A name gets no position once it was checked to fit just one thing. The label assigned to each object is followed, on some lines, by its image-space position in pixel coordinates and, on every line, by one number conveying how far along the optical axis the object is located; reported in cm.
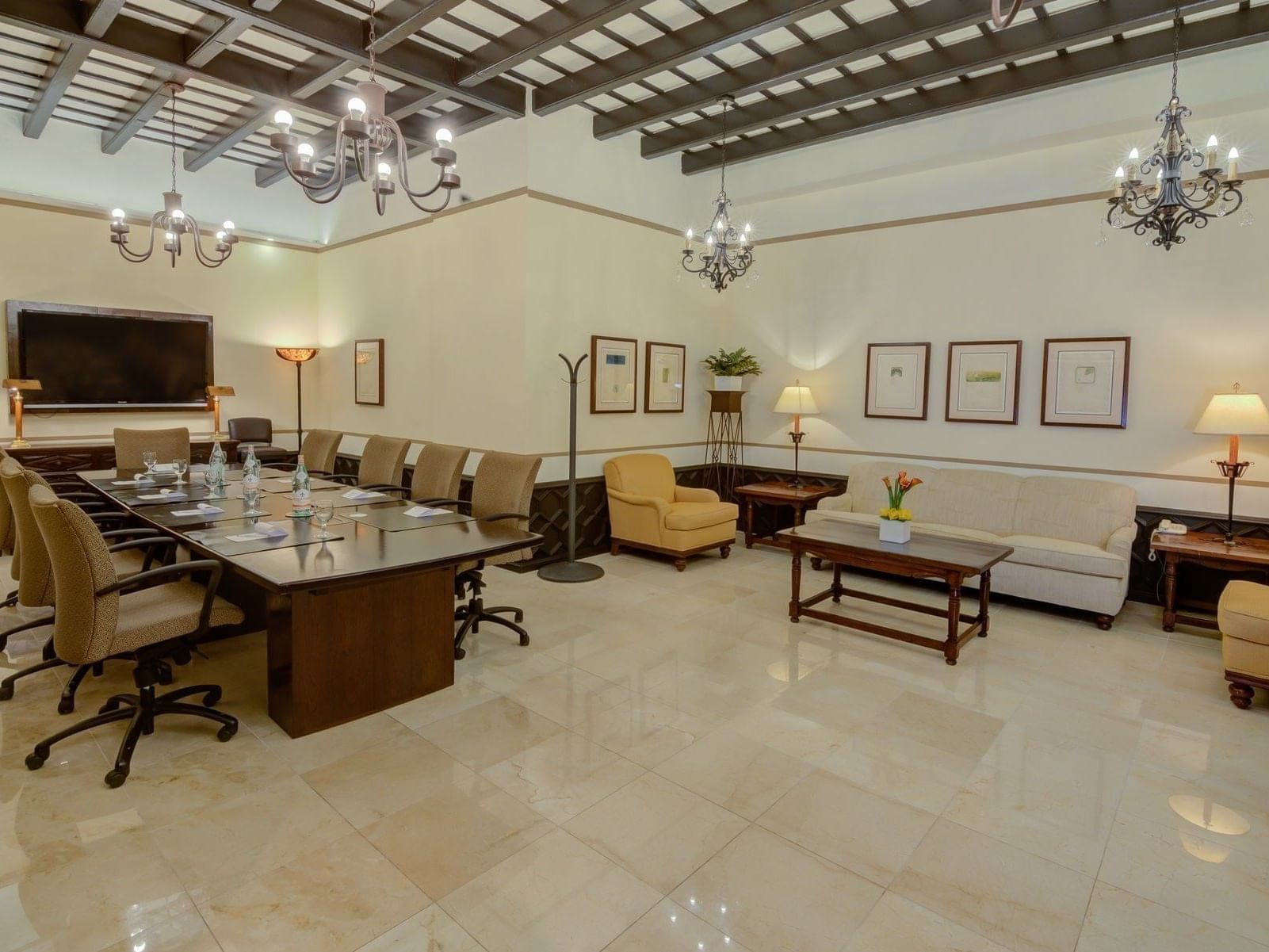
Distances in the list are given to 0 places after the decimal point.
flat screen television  639
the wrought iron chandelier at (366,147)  304
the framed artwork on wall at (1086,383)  515
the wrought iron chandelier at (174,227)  533
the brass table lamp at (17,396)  602
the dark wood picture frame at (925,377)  605
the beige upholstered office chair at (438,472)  506
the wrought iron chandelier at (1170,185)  342
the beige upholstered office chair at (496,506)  410
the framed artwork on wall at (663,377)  667
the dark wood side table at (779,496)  633
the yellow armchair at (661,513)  590
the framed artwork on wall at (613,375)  615
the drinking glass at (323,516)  343
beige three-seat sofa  466
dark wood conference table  289
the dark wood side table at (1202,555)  419
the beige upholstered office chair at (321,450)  627
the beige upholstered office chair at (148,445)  588
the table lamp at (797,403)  652
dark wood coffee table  396
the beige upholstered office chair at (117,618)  258
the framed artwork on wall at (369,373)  724
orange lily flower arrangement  435
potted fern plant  691
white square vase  436
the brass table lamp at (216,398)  716
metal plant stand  741
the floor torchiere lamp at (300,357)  770
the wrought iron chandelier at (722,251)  549
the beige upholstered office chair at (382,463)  556
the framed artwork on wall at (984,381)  562
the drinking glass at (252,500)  381
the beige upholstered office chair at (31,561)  317
